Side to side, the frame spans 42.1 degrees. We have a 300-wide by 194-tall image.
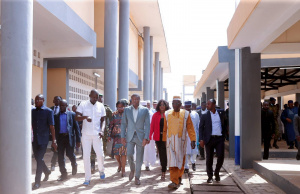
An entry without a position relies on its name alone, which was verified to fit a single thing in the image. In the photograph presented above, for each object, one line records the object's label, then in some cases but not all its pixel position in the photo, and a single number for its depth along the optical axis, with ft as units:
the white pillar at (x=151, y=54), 99.39
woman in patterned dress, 29.76
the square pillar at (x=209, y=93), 84.89
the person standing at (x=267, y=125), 34.42
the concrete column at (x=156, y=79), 122.01
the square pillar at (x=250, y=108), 33.24
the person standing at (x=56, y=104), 28.89
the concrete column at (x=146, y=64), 89.81
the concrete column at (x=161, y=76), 155.37
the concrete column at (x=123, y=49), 54.85
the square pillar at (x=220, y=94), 63.45
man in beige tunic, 24.71
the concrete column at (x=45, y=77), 51.13
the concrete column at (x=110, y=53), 48.26
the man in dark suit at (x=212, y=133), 26.53
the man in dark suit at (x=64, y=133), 27.57
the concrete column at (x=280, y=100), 101.09
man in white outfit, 25.22
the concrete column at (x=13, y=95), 16.81
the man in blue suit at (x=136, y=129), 25.85
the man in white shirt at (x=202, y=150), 41.39
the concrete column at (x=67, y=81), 57.58
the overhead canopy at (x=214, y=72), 48.93
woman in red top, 27.04
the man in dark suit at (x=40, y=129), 23.72
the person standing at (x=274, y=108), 46.39
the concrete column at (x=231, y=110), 42.34
